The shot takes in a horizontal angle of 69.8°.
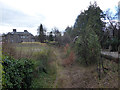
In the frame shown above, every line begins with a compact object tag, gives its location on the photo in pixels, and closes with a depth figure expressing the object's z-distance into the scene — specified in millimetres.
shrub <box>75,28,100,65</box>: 5191
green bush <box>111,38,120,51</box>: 9647
